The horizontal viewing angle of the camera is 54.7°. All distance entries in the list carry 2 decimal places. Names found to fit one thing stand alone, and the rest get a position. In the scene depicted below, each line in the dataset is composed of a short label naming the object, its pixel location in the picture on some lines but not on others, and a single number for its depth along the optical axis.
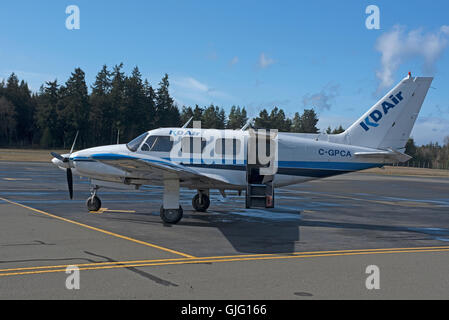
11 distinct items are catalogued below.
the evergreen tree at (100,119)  104.75
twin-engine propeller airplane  15.41
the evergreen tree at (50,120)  99.38
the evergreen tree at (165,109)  108.78
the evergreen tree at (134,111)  104.00
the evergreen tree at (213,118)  129.88
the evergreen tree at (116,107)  103.56
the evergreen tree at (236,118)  144.77
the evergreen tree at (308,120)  154.12
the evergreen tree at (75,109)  99.56
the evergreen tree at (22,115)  114.74
